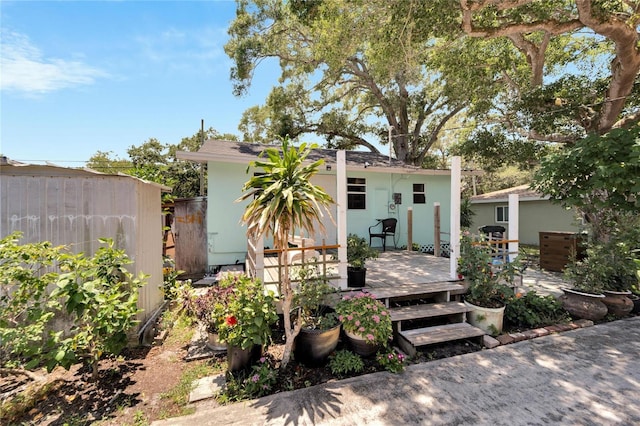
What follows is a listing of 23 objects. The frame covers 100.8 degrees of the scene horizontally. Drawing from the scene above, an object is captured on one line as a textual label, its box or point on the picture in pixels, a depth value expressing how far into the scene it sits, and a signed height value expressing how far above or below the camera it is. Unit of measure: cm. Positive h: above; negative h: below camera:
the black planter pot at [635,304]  481 -165
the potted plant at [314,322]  322 -140
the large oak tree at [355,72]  665 +583
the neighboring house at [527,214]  1290 +1
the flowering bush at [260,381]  274 -178
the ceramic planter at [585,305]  444 -157
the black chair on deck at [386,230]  818 -47
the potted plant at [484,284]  402 -115
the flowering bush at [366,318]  326 -131
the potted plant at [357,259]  432 -75
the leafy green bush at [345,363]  311 -178
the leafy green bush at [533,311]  434 -164
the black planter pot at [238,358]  303 -166
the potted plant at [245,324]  290 -123
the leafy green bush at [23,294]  241 -77
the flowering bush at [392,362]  313 -177
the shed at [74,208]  332 +11
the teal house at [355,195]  696 +61
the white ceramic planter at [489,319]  399 -160
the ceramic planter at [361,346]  335 -168
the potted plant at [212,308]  356 -130
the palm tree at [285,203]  288 +13
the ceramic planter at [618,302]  464 -157
